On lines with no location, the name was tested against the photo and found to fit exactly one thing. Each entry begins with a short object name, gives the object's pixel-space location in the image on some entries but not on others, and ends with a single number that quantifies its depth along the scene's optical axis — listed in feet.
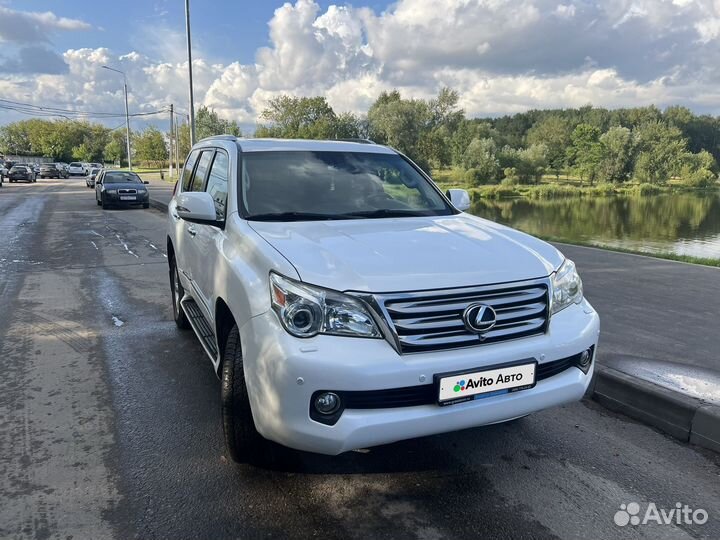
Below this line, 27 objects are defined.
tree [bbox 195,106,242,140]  227.20
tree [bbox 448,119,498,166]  235.40
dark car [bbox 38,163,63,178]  173.99
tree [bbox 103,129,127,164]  318.04
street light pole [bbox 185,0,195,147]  68.90
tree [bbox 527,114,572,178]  284.20
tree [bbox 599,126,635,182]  244.22
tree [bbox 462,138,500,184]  216.33
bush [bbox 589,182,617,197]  205.73
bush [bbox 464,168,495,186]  211.20
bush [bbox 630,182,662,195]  211.35
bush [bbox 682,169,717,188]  241.55
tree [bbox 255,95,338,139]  264.31
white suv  8.07
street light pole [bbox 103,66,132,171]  168.47
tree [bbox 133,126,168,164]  264.11
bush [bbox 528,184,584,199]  184.34
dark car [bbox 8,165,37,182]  140.26
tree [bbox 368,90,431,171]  227.81
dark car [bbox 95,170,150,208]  68.23
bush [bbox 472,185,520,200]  175.01
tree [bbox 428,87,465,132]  249.96
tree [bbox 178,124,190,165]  238.80
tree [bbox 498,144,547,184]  228.22
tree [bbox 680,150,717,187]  242.58
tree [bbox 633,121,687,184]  240.32
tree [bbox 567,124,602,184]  248.52
